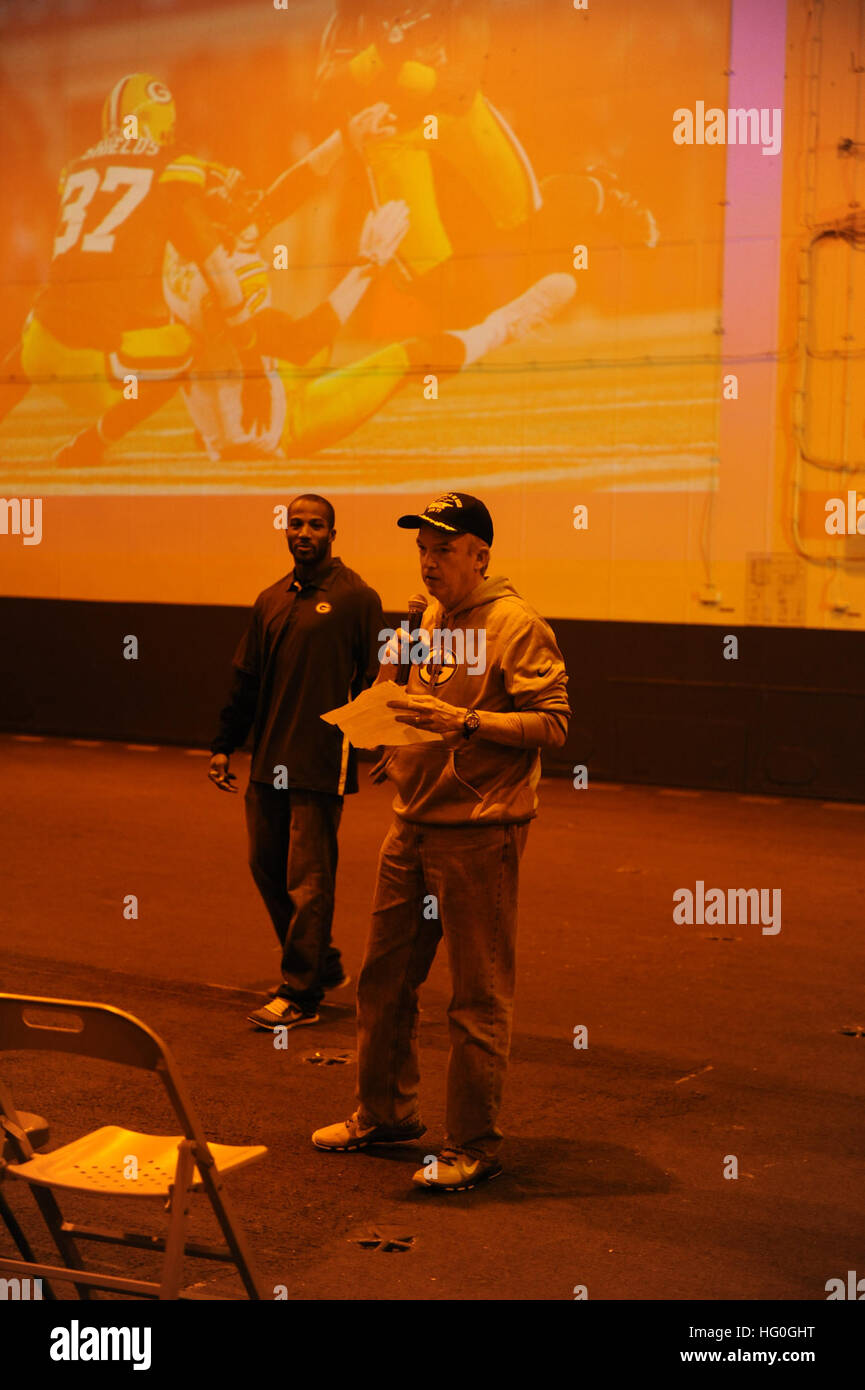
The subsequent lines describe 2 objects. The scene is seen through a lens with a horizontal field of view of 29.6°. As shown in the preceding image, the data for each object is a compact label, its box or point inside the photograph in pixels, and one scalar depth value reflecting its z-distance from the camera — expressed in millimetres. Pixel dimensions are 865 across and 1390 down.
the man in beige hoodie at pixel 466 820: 4496
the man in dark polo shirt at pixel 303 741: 6094
